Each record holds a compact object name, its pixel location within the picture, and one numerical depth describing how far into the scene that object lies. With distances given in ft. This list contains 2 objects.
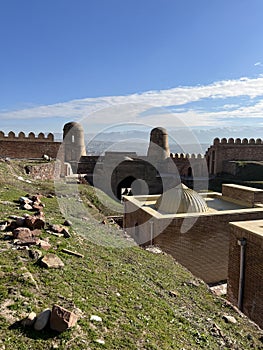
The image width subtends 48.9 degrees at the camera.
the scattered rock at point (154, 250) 19.42
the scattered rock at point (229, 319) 11.80
